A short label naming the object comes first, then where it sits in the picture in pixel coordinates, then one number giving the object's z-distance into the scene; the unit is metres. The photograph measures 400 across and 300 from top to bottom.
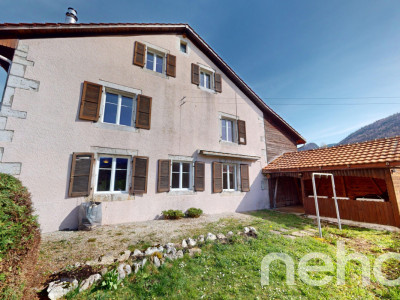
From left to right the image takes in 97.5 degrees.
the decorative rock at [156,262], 3.62
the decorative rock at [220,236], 5.02
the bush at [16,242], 2.04
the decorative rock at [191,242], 4.57
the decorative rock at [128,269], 3.31
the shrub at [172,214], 7.18
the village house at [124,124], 5.47
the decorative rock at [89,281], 2.87
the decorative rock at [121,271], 3.17
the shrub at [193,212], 7.58
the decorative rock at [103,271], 3.17
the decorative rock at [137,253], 3.93
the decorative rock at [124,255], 3.71
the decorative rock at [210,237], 4.91
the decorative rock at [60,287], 2.66
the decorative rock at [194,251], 4.13
